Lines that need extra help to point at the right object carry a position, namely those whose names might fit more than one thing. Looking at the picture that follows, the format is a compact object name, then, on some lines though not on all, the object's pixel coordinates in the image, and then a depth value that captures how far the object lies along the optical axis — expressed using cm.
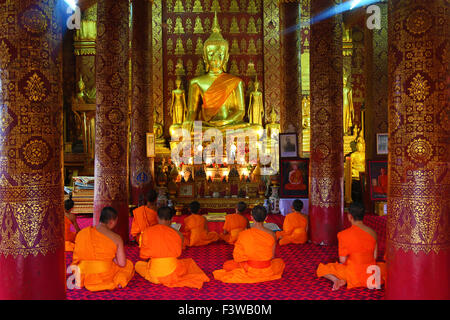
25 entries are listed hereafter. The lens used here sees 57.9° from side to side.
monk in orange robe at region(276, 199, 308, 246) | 661
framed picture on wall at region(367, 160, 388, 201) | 891
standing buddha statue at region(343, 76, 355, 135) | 1317
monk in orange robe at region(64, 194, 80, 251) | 604
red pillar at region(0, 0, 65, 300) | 316
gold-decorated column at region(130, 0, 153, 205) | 974
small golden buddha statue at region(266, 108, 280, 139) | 1319
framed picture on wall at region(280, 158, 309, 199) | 841
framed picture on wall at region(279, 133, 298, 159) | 934
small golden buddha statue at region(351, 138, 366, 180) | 1236
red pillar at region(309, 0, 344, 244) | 642
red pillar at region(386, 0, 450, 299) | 337
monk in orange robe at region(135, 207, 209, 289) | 445
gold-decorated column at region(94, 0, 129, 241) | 633
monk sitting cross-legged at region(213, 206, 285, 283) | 460
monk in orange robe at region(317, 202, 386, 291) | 435
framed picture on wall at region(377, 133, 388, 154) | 973
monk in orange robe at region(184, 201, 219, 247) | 647
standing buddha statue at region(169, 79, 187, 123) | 1384
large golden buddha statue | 1365
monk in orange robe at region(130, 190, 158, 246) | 638
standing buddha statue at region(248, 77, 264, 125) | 1380
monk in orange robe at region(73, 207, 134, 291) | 418
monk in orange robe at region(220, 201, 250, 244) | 644
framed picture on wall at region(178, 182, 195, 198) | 1046
